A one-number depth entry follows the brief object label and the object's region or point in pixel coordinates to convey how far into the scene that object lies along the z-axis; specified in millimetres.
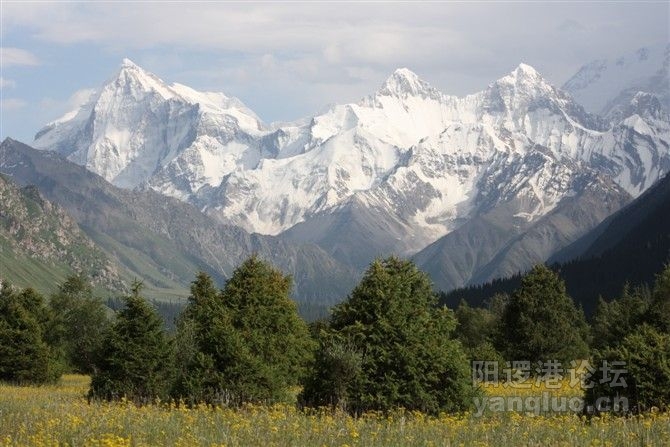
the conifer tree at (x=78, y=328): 103800
